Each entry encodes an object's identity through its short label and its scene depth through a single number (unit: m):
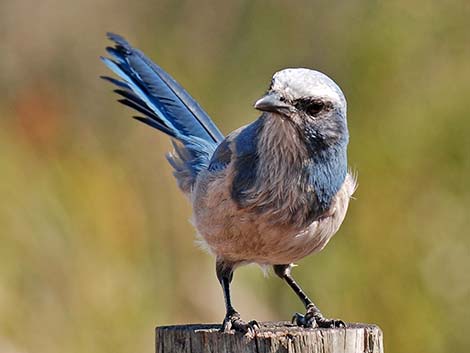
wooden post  8.24
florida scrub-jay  8.82
